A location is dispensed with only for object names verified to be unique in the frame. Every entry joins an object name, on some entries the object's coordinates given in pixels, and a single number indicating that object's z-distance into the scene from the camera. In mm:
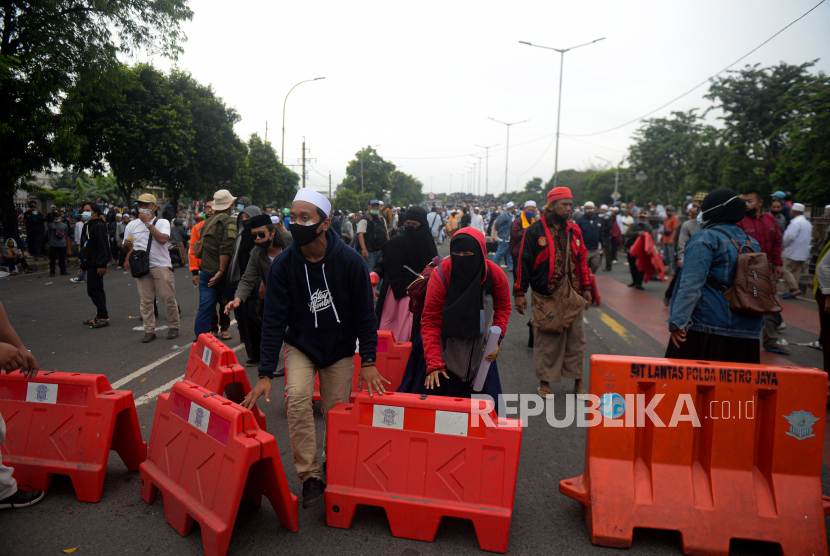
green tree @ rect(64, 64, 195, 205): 21188
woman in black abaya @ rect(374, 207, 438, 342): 5633
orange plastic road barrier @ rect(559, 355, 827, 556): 2857
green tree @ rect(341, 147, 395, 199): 89500
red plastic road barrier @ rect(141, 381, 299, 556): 2699
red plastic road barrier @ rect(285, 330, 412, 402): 4949
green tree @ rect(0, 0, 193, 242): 12414
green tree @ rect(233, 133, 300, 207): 43750
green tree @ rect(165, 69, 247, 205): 27500
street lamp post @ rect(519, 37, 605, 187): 30859
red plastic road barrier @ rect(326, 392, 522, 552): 2910
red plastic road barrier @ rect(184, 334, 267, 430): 3707
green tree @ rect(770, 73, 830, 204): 14102
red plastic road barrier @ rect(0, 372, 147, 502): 3369
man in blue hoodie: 3223
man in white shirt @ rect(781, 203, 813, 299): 8984
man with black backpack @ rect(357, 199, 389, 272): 10508
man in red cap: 5145
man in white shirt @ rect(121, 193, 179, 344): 7438
